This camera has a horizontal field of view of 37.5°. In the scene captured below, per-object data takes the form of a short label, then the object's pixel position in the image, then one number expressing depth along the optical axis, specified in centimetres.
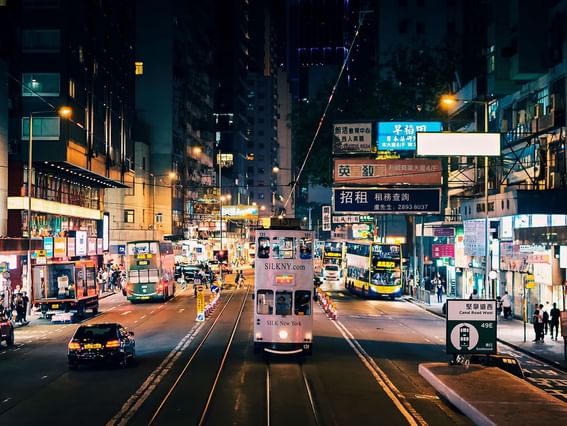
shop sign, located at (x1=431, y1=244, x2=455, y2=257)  6288
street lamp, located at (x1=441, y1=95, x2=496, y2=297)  3640
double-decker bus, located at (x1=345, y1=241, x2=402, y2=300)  6276
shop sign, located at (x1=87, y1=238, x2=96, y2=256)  7062
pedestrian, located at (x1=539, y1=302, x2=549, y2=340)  3808
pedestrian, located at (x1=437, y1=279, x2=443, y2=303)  6431
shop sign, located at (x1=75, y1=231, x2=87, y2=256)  6581
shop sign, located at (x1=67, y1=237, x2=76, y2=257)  6309
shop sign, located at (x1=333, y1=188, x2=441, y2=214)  4406
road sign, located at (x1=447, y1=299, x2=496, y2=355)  2502
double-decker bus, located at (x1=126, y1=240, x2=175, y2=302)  5659
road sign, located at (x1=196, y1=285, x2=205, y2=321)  4338
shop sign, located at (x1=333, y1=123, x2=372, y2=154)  4581
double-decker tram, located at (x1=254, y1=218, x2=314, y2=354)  2877
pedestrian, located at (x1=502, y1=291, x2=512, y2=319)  4834
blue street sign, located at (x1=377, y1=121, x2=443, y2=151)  4569
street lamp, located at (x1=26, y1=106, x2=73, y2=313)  4769
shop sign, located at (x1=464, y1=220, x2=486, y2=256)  4475
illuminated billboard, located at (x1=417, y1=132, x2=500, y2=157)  3491
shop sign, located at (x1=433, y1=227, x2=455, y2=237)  5884
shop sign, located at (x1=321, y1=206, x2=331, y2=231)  10151
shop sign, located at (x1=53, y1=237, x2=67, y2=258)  5934
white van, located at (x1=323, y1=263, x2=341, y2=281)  9319
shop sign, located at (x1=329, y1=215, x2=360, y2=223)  9019
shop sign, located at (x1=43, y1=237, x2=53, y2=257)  5756
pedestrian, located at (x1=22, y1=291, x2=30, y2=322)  4566
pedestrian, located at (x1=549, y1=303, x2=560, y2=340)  3806
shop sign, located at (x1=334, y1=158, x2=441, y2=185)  4378
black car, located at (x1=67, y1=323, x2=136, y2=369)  2666
